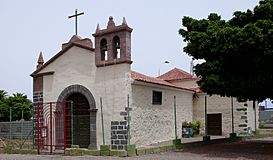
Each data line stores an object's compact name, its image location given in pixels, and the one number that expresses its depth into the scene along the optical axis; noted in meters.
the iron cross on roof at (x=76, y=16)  19.34
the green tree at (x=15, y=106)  32.75
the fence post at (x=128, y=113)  16.56
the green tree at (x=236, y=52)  13.63
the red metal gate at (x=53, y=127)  18.84
